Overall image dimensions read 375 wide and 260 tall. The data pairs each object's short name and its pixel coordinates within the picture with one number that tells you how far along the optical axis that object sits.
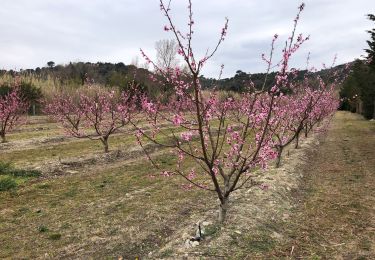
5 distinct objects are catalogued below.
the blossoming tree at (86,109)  18.20
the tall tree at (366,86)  25.24
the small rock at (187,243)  6.85
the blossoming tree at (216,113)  5.84
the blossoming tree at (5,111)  21.36
